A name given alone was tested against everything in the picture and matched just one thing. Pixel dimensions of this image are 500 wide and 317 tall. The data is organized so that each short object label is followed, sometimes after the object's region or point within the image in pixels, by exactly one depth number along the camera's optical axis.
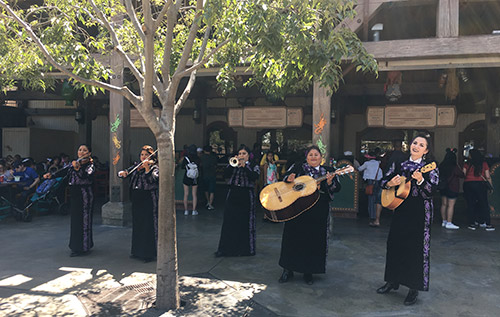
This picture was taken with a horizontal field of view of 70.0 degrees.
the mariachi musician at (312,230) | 4.21
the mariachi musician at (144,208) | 5.01
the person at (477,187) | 6.95
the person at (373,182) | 7.32
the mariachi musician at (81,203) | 5.28
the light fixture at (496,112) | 9.02
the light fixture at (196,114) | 12.49
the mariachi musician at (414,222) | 3.66
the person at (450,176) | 6.99
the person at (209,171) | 9.03
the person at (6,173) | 8.08
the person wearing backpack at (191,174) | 8.09
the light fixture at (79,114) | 13.12
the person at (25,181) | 7.91
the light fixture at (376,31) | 5.98
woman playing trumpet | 5.24
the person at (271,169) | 7.82
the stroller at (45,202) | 7.64
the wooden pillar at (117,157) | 7.11
